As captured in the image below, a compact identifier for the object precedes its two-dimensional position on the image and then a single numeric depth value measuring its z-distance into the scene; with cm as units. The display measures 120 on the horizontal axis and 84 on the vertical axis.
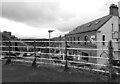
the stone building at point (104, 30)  1630
